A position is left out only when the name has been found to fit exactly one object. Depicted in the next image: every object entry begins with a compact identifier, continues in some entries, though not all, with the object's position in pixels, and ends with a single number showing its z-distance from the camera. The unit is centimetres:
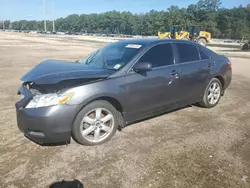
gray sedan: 269
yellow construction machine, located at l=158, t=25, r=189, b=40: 2212
